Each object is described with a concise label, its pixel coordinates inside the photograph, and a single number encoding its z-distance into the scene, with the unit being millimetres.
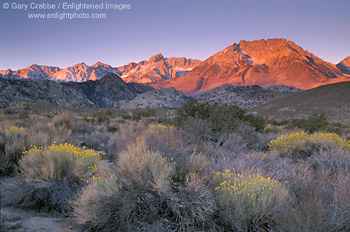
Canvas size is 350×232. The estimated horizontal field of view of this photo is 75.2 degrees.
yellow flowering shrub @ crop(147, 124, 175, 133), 10804
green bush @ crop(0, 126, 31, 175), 6262
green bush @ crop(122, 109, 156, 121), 26752
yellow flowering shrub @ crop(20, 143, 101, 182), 5071
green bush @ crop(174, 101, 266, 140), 9795
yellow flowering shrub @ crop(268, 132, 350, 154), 7832
